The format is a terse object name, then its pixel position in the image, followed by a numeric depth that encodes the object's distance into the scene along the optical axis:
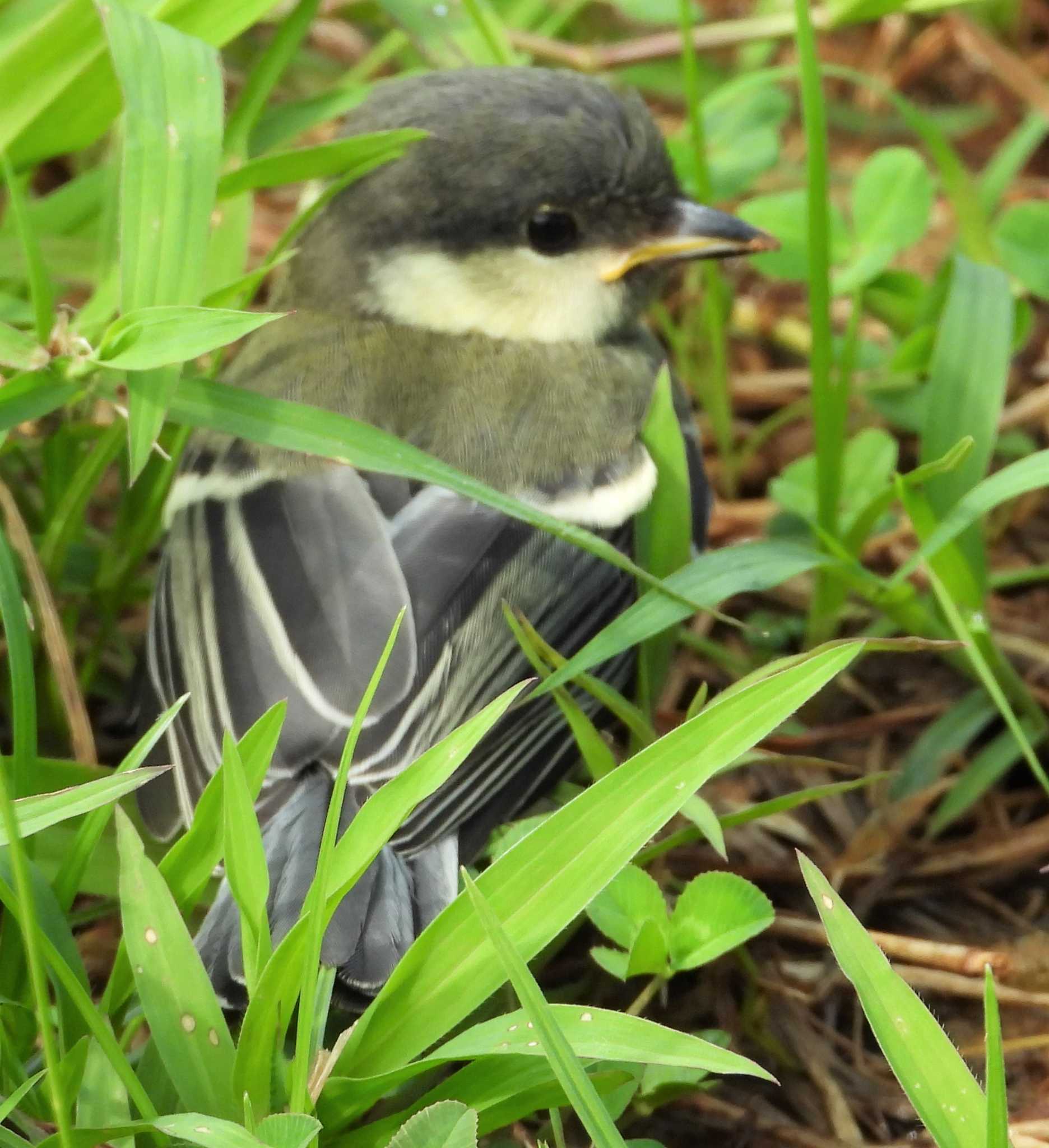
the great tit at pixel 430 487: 4.14
